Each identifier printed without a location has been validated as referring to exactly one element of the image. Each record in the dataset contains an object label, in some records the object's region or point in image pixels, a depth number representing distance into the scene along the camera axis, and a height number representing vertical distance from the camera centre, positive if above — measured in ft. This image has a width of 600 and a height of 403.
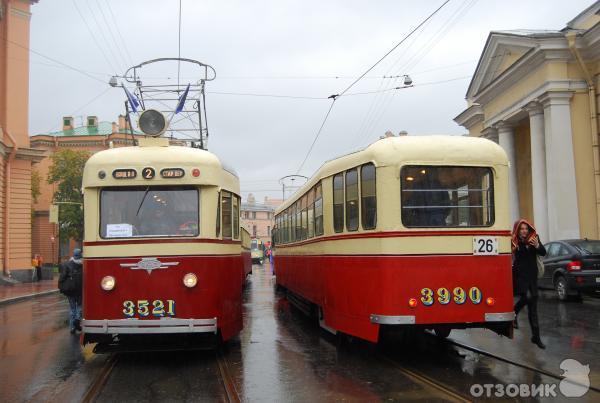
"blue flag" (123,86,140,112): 48.85 +12.51
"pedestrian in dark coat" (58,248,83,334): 34.60 -2.29
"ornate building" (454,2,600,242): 64.34 +13.72
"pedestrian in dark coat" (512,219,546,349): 26.58 -1.62
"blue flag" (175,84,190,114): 48.88 +12.49
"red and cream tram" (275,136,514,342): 23.30 -0.06
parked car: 44.52 -2.86
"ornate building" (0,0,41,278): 94.94 +18.46
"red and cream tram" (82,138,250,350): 24.80 -0.17
